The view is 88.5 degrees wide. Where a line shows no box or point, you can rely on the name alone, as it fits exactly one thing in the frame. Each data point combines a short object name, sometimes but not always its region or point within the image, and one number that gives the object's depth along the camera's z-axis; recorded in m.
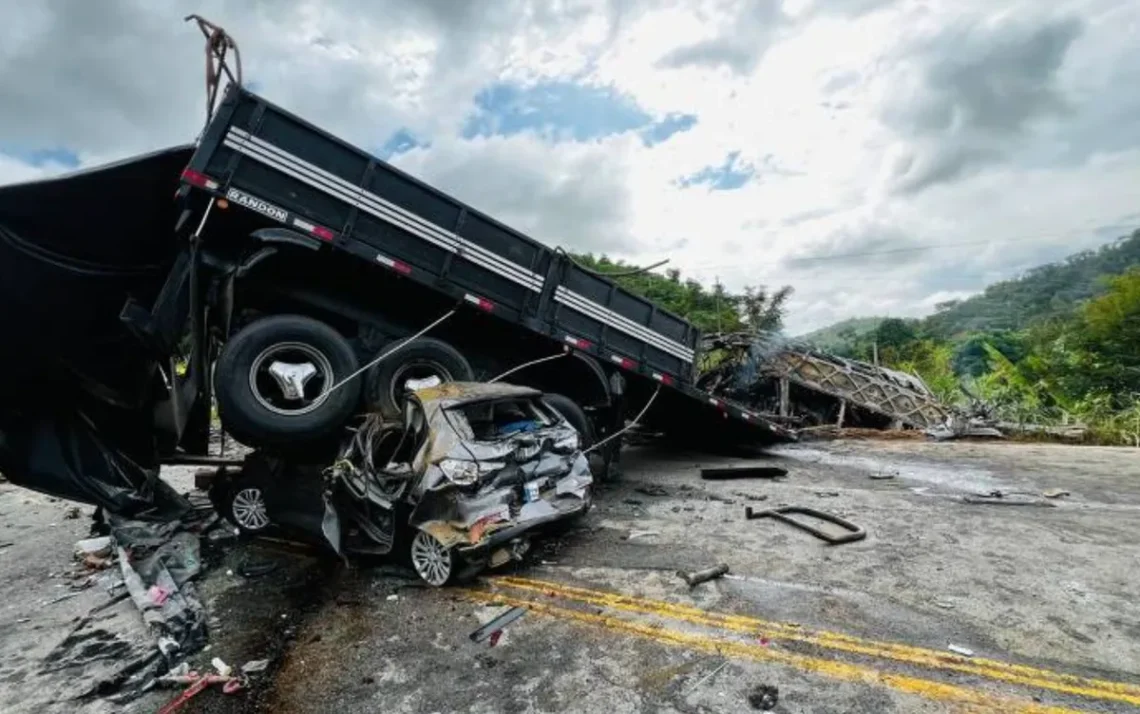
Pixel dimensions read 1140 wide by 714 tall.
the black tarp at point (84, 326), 5.11
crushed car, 4.25
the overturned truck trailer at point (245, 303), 5.21
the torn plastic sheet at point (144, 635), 3.34
